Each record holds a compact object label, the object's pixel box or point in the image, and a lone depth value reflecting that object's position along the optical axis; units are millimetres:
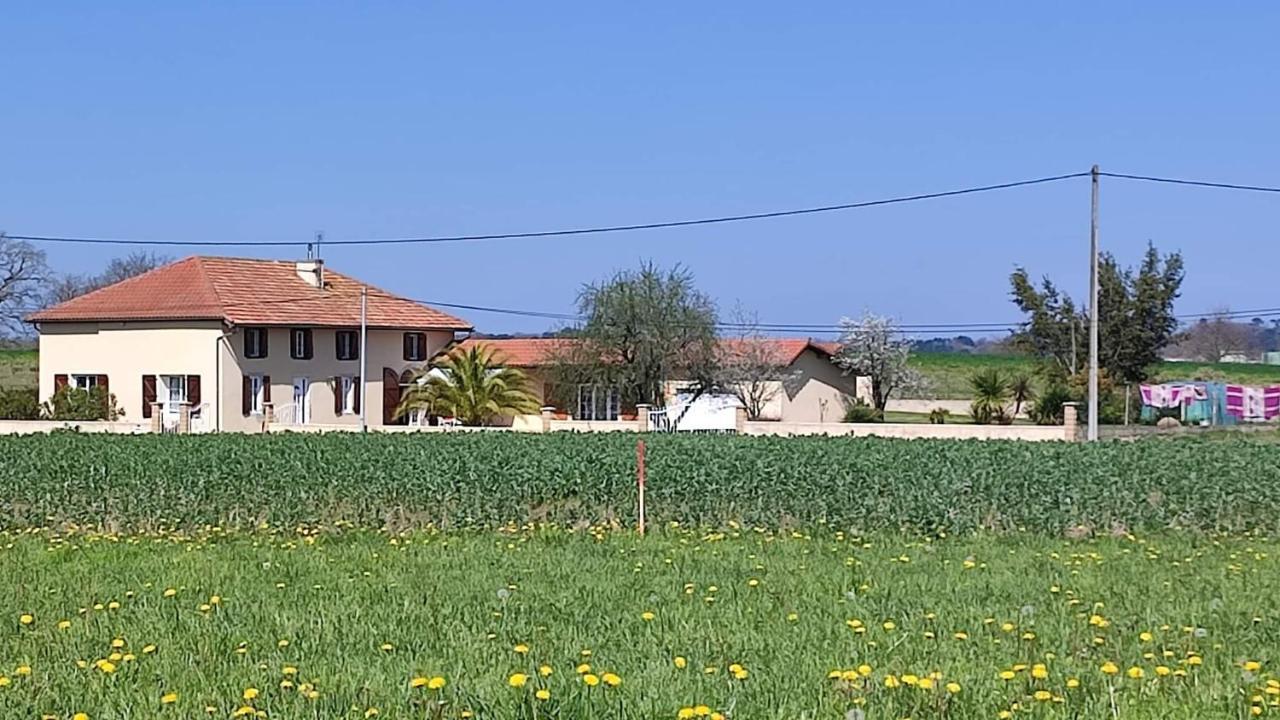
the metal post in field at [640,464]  20812
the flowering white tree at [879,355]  67688
